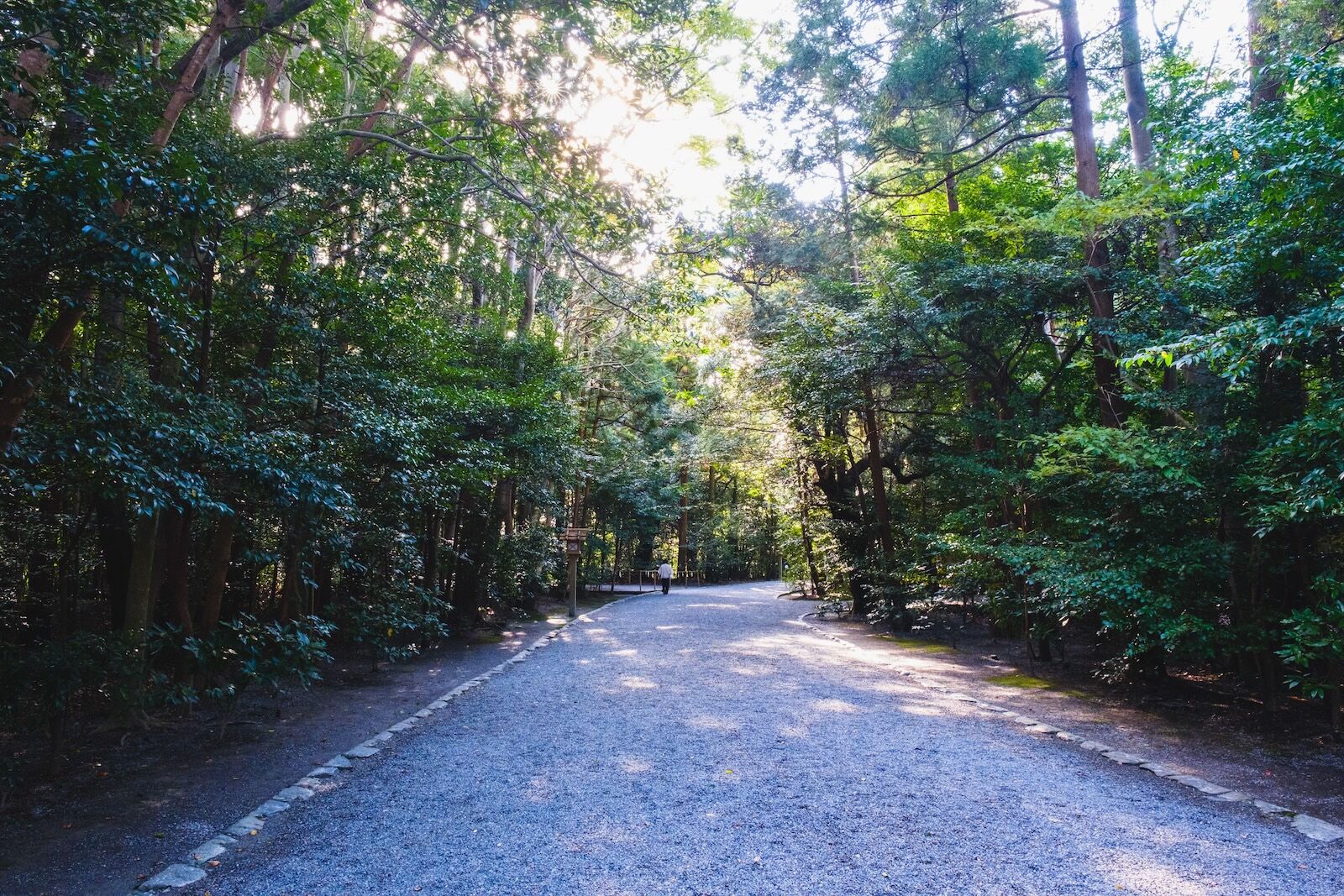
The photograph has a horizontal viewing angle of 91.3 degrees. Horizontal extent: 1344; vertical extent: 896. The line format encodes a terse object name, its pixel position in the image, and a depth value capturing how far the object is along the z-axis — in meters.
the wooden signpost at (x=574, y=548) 12.22
